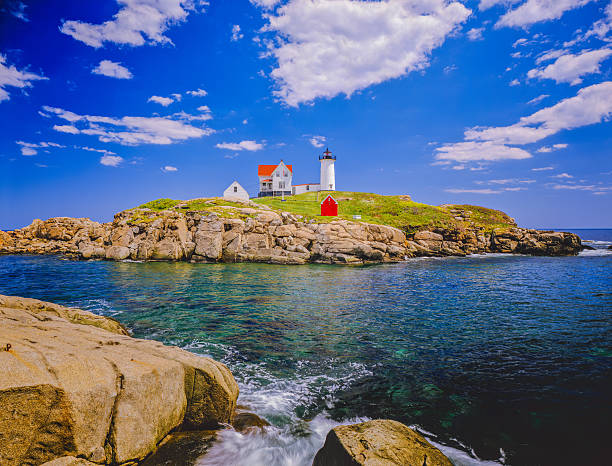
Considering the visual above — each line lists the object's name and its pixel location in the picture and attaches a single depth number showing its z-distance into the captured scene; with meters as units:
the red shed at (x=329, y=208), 72.86
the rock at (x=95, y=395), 5.15
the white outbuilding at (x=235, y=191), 89.44
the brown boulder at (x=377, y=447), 5.45
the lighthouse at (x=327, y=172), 108.56
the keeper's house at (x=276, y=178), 104.31
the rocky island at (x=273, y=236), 50.59
